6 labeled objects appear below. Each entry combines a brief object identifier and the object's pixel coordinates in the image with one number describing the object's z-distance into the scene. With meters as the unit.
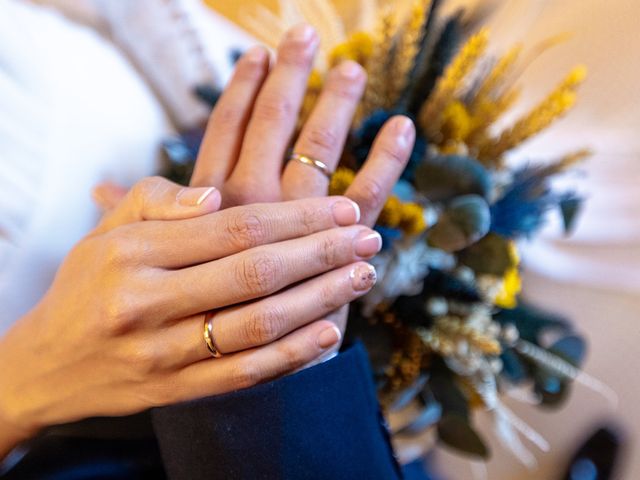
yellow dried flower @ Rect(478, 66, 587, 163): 0.47
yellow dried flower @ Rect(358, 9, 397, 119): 0.48
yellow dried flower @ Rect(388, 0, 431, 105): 0.44
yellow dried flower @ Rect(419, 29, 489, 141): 0.44
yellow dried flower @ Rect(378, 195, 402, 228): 0.48
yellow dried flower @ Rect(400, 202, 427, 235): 0.48
